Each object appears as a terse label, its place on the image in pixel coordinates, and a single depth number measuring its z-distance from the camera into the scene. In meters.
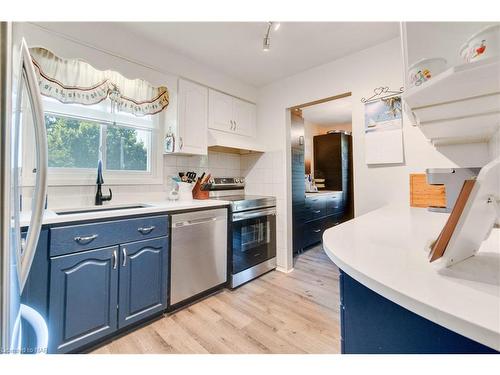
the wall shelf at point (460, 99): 0.47
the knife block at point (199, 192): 2.43
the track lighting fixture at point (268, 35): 1.73
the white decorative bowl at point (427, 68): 0.59
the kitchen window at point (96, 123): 1.64
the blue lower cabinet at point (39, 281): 1.16
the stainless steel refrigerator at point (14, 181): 0.55
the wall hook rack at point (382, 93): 1.92
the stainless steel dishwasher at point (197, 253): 1.79
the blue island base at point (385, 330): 0.41
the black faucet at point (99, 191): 1.82
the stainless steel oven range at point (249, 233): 2.24
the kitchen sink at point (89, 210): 1.61
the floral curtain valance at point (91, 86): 1.58
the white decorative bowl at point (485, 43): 0.46
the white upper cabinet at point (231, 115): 2.53
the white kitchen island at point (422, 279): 0.33
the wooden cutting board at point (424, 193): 1.53
